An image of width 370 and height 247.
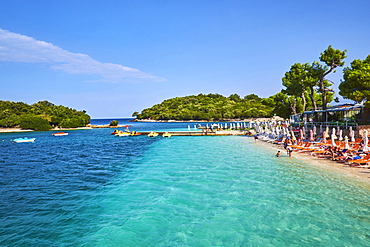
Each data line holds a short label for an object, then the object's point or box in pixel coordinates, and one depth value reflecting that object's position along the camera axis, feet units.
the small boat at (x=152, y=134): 177.53
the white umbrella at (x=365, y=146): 55.49
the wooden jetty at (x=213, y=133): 162.21
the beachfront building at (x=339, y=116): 98.45
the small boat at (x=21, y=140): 156.15
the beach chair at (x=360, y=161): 53.21
